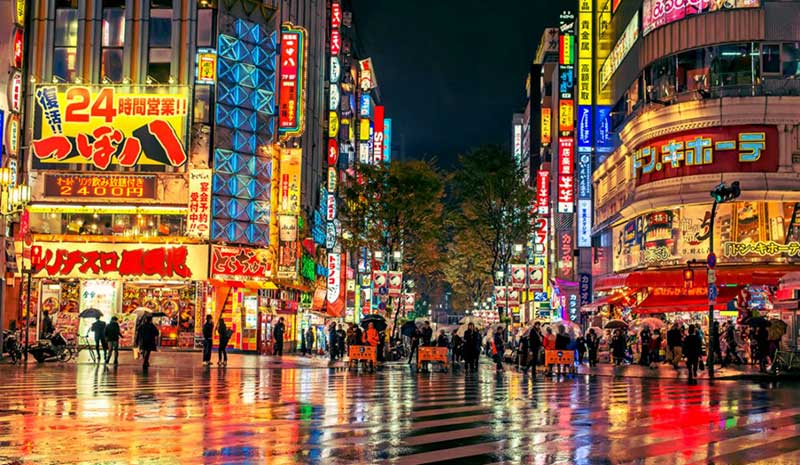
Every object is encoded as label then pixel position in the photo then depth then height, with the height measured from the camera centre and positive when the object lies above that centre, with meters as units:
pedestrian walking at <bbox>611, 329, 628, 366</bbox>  44.84 -1.28
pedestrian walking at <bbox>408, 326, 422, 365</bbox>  39.41 -0.86
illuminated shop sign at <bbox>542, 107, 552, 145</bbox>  89.38 +17.06
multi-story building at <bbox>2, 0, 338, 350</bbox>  47.00 +7.32
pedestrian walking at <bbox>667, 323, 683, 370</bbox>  36.53 -0.89
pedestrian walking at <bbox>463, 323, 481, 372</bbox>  38.03 -1.04
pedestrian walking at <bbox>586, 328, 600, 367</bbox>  44.31 -1.19
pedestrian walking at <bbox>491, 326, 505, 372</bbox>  38.38 -1.18
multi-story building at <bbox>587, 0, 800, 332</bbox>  43.12 +7.33
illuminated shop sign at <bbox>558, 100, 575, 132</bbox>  64.31 +12.58
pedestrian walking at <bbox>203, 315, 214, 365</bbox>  35.81 -0.75
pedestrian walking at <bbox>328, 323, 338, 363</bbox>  42.88 -1.06
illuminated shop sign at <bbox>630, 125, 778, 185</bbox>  43.53 +7.28
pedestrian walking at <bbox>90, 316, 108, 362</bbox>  36.00 -0.53
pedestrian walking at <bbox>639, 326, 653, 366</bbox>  42.62 -1.13
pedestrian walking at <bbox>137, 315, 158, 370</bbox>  33.19 -0.70
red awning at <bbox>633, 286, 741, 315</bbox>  42.41 +0.74
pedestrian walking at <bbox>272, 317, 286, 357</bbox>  45.75 -0.85
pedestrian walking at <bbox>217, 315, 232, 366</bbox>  36.76 -0.73
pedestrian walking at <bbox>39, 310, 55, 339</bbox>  43.81 -0.52
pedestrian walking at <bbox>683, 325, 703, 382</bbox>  31.67 -0.99
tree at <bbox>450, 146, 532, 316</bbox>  64.25 +7.81
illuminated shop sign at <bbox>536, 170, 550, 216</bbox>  74.31 +9.14
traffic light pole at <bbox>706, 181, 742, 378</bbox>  32.22 +1.84
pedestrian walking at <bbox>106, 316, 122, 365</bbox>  34.84 -0.57
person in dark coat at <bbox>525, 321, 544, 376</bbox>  35.02 -0.86
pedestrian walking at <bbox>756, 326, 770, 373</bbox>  33.25 -0.86
